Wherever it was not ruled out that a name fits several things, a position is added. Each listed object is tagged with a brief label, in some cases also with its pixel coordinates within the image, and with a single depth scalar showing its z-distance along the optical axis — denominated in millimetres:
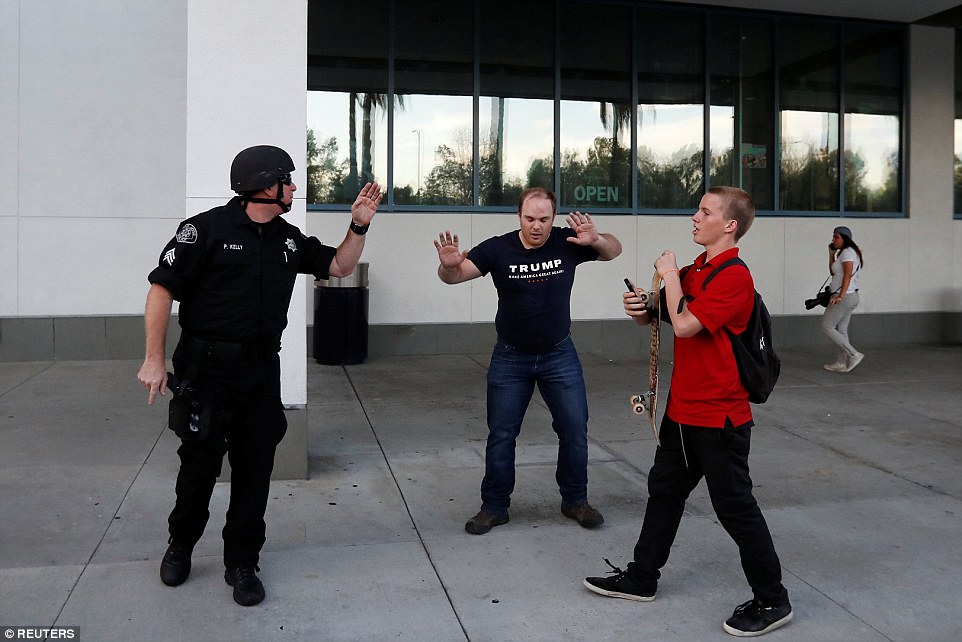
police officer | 4020
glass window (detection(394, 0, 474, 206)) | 11789
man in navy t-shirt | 4988
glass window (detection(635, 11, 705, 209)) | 12602
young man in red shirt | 3760
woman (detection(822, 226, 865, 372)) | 10539
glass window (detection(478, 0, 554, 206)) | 12031
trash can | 10852
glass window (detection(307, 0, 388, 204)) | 11555
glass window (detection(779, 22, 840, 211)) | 13164
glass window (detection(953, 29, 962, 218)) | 13742
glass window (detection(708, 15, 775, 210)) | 12891
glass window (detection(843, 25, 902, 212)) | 13406
